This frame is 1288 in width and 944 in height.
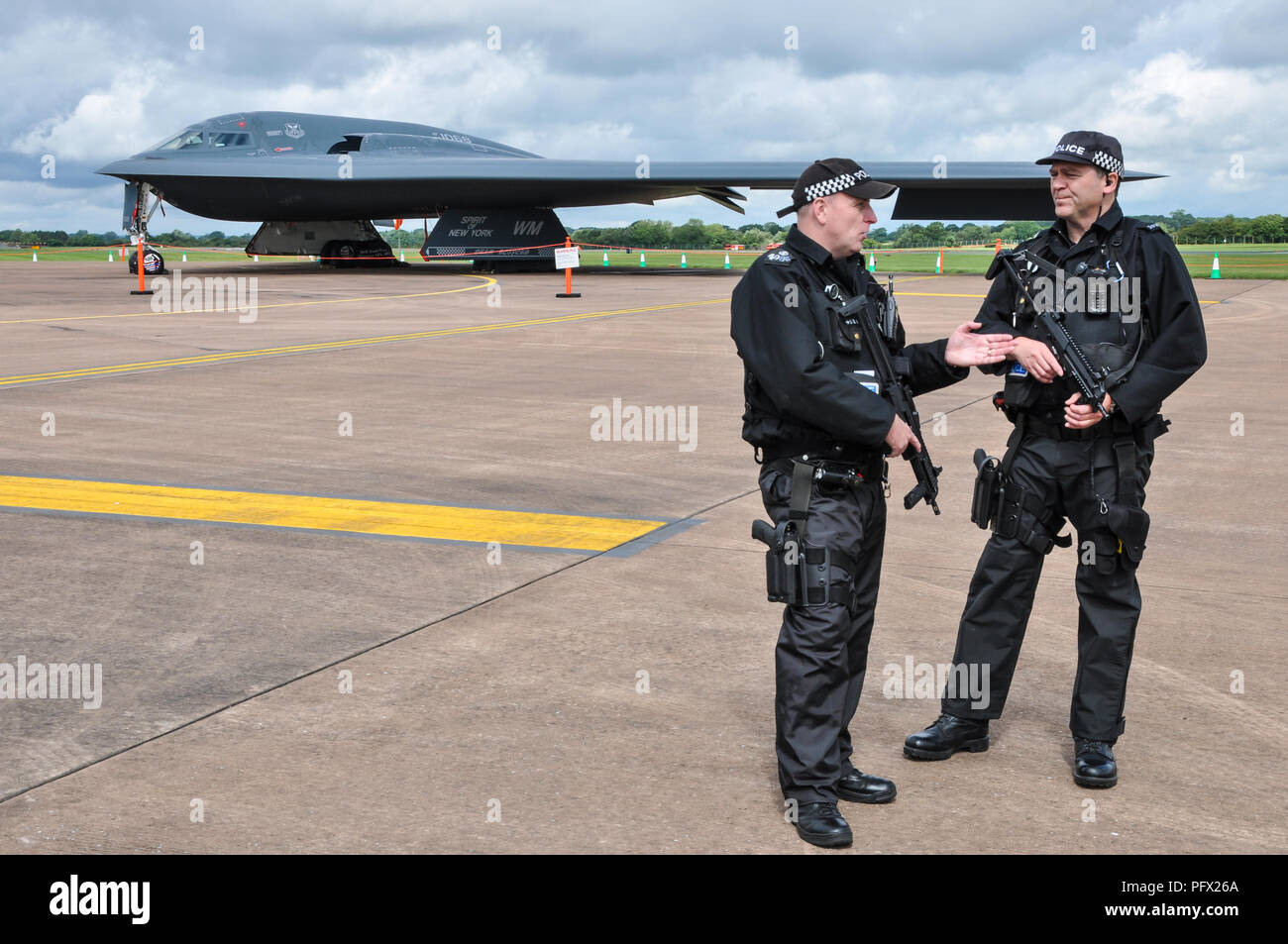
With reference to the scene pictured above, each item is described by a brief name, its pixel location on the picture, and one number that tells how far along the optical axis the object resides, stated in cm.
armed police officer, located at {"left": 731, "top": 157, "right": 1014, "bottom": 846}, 405
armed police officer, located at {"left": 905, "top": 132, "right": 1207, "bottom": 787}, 453
